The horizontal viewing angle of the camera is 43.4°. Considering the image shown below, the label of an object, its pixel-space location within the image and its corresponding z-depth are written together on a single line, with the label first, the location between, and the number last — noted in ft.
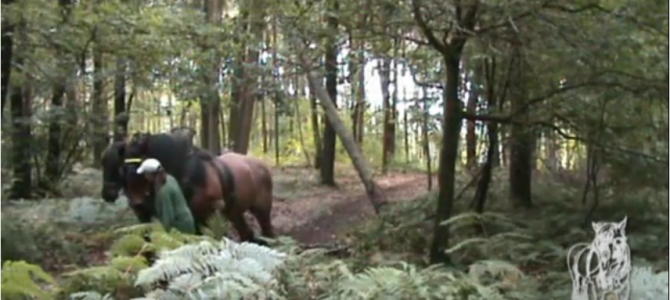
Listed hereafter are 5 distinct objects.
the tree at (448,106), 16.92
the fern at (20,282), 9.86
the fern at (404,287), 10.57
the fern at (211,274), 9.63
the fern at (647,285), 10.12
